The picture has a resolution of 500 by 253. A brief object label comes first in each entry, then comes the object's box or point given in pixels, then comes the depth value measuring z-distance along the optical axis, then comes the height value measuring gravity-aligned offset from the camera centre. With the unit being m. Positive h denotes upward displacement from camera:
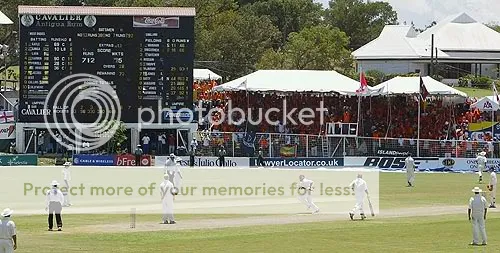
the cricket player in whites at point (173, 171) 40.62 -1.67
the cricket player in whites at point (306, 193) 37.31 -2.28
